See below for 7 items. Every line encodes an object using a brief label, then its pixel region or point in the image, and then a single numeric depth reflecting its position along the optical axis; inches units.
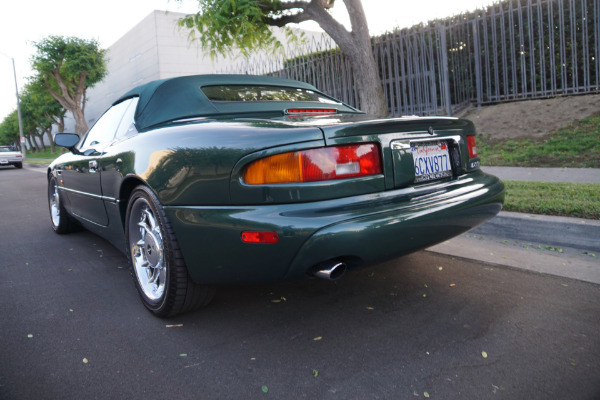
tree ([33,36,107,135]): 1090.7
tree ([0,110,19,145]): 2426.8
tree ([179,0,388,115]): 342.3
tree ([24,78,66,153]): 1294.3
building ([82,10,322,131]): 1059.3
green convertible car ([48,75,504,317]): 79.9
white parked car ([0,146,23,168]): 964.0
